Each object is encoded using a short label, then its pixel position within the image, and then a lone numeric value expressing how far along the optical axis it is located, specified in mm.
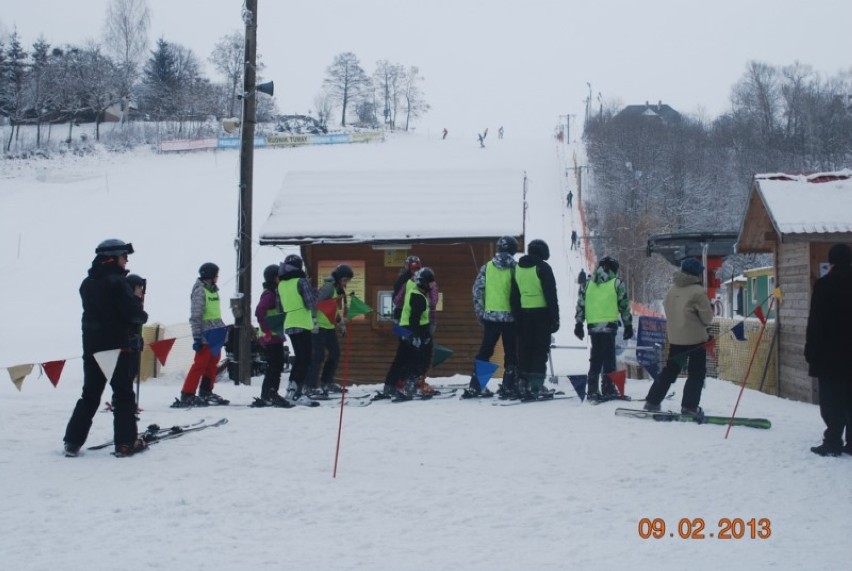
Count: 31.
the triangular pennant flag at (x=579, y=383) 9477
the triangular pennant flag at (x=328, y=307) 7605
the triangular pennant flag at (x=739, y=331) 10255
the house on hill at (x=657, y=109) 112688
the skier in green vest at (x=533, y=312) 10117
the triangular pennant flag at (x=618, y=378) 9766
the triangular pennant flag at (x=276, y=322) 9172
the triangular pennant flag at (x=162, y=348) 9562
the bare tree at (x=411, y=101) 98875
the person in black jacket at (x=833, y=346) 6988
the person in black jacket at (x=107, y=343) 6930
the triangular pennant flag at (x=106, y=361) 6773
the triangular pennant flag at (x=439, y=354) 10812
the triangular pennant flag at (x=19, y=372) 8797
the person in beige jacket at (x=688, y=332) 8578
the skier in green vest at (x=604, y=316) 10273
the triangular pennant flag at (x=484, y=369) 10063
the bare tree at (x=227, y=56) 81125
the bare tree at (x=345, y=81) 96438
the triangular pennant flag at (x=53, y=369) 8579
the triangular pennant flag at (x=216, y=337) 9789
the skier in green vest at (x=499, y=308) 10391
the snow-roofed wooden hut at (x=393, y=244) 13703
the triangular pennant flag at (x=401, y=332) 10336
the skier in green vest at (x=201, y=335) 10164
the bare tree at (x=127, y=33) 83938
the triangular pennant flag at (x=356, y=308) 8030
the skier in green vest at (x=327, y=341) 11227
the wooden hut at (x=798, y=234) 11336
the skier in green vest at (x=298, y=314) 9922
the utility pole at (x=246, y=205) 13242
